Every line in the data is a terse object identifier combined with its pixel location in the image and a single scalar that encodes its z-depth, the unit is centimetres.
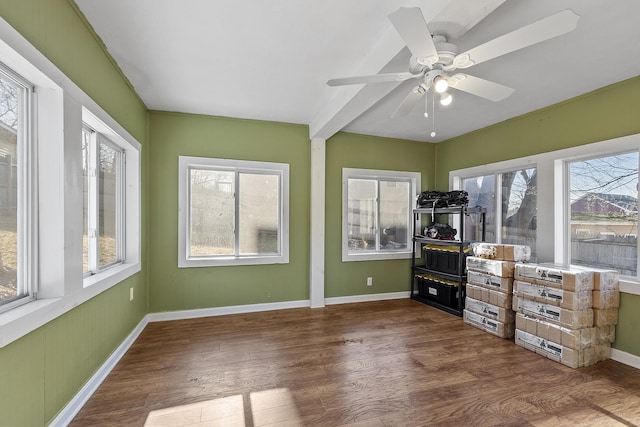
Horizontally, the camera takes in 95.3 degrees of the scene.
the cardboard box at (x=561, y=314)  255
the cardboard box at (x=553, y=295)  257
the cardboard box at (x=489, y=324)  314
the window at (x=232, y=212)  371
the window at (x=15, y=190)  147
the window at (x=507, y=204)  360
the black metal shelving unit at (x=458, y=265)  386
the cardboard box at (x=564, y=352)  253
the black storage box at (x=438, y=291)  400
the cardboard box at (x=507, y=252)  323
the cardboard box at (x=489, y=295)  315
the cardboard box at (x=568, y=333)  254
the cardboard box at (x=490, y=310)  314
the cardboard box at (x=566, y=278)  258
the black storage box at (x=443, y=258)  396
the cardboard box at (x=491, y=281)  316
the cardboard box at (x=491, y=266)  319
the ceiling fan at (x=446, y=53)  129
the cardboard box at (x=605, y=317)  263
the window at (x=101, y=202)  236
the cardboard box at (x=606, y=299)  261
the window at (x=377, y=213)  446
